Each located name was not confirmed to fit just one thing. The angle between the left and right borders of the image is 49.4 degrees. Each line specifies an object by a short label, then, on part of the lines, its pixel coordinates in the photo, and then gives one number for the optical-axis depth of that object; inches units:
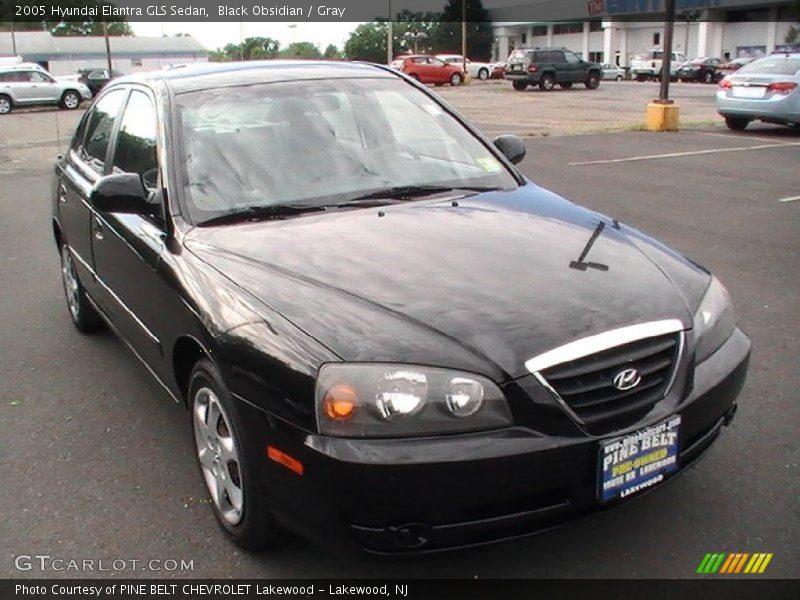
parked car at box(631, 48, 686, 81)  2091.5
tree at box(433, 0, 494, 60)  3312.0
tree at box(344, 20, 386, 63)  3320.1
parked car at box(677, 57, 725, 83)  1913.1
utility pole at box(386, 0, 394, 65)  1812.3
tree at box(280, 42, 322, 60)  3521.2
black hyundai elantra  97.2
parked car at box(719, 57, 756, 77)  1895.2
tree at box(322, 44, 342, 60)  3352.9
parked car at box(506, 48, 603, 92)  1515.7
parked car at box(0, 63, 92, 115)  1240.8
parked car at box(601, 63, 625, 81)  2199.8
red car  1770.4
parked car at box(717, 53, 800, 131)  617.0
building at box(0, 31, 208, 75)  3058.6
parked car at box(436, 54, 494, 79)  2199.8
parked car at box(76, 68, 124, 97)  1564.3
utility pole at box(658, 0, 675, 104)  656.4
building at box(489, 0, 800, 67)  2598.4
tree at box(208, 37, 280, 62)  3505.4
